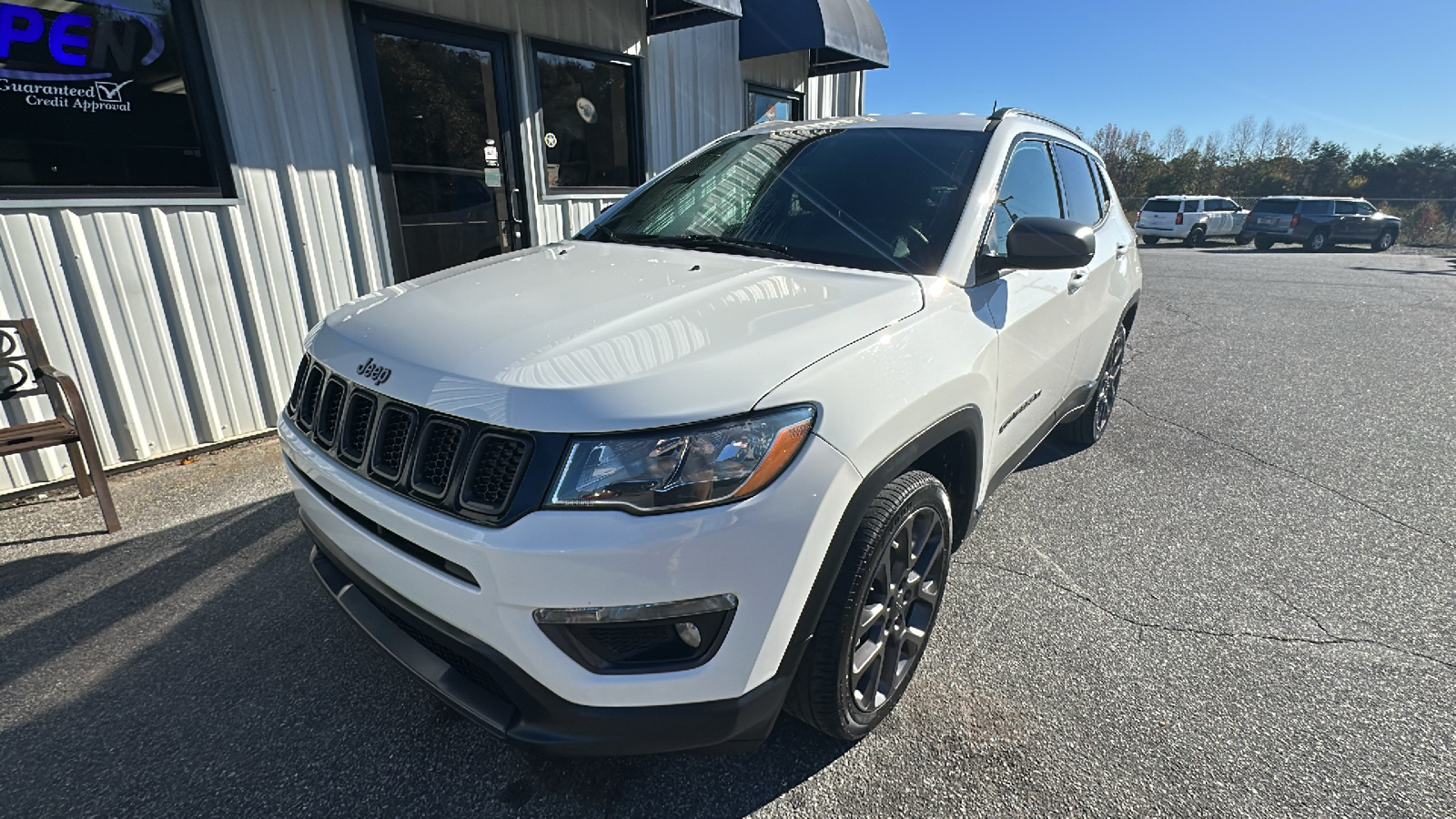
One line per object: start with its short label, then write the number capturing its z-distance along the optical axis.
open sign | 3.24
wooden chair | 2.98
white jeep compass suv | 1.40
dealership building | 3.41
